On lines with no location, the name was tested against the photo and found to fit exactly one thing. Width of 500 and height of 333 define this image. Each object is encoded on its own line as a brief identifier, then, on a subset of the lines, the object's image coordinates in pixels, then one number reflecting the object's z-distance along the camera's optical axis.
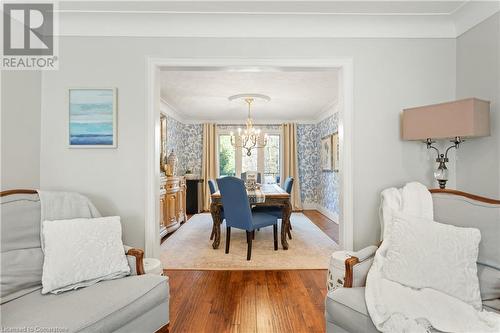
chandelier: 4.58
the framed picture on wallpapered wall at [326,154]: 5.68
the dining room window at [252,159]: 6.94
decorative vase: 4.95
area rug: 3.03
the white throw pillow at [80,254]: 1.56
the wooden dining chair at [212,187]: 4.23
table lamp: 1.80
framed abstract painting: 2.29
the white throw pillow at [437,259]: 1.47
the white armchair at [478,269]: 1.42
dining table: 3.57
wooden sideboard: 4.21
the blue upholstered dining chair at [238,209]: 3.16
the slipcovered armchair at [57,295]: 1.29
